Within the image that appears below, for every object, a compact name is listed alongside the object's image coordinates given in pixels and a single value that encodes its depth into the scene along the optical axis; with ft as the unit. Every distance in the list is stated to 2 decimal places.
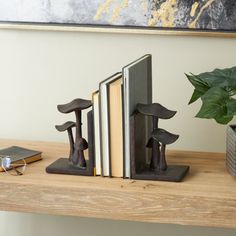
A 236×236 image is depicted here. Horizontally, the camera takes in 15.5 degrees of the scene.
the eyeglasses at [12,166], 6.13
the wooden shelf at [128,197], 5.64
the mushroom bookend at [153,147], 5.91
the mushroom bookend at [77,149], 6.04
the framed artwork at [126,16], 6.63
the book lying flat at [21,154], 6.29
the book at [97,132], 5.97
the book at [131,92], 5.85
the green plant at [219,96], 5.74
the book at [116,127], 5.92
